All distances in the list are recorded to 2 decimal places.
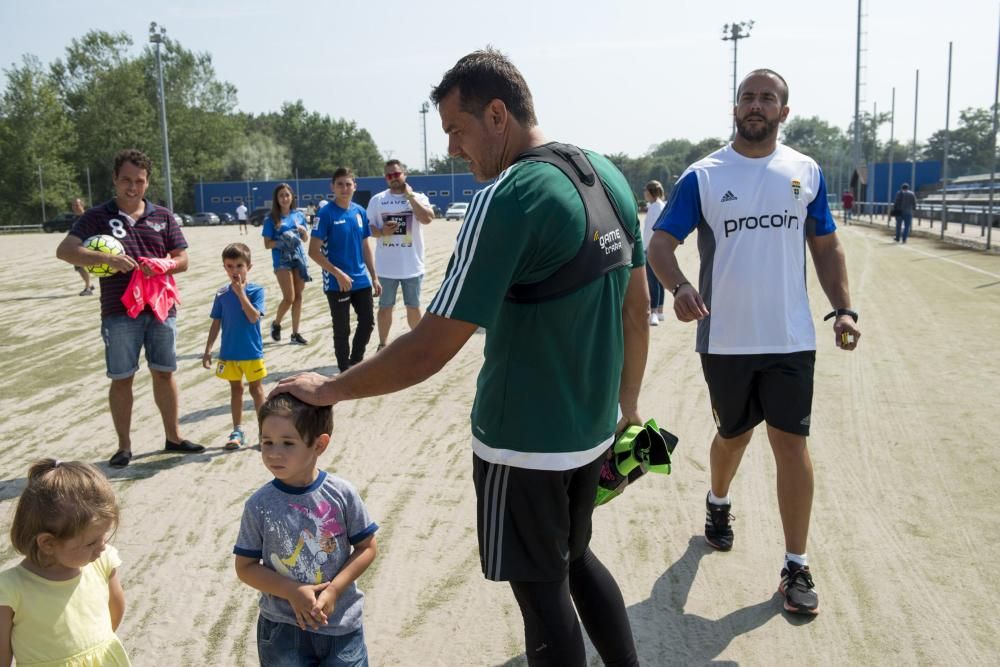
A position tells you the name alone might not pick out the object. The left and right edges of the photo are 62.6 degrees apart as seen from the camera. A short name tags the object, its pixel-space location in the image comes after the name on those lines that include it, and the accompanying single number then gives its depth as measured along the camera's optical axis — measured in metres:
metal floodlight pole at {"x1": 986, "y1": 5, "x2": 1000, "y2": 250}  23.34
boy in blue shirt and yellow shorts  6.27
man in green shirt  2.19
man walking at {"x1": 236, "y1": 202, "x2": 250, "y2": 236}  42.51
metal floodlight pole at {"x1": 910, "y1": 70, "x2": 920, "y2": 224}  43.81
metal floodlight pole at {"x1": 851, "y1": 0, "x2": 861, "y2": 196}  40.50
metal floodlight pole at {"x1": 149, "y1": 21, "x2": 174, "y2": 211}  36.57
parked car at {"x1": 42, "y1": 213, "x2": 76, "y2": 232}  53.78
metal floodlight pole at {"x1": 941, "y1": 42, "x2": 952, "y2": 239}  26.72
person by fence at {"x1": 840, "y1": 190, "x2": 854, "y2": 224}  42.18
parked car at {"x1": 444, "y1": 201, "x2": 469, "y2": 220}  53.50
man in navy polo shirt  5.60
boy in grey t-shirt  2.51
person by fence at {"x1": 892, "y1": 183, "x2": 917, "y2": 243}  27.12
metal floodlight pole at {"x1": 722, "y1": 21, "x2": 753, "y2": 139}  48.88
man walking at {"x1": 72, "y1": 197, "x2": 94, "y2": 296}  15.18
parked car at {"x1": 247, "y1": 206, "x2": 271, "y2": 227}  54.94
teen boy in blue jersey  8.30
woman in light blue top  10.58
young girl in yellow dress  2.36
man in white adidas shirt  3.81
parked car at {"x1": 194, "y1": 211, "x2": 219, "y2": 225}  67.12
